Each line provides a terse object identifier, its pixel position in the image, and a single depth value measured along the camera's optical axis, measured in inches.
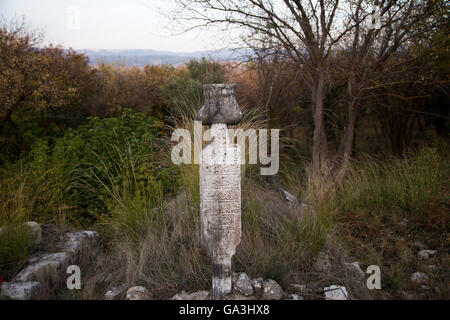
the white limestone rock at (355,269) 117.0
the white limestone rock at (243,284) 98.2
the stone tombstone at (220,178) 91.4
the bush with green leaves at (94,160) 179.0
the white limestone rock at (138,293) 102.3
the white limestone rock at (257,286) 101.3
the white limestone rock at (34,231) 131.5
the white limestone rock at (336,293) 102.4
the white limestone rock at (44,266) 112.9
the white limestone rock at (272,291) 99.5
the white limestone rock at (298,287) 105.8
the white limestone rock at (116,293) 105.8
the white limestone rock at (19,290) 104.0
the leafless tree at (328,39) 193.6
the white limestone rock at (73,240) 136.6
